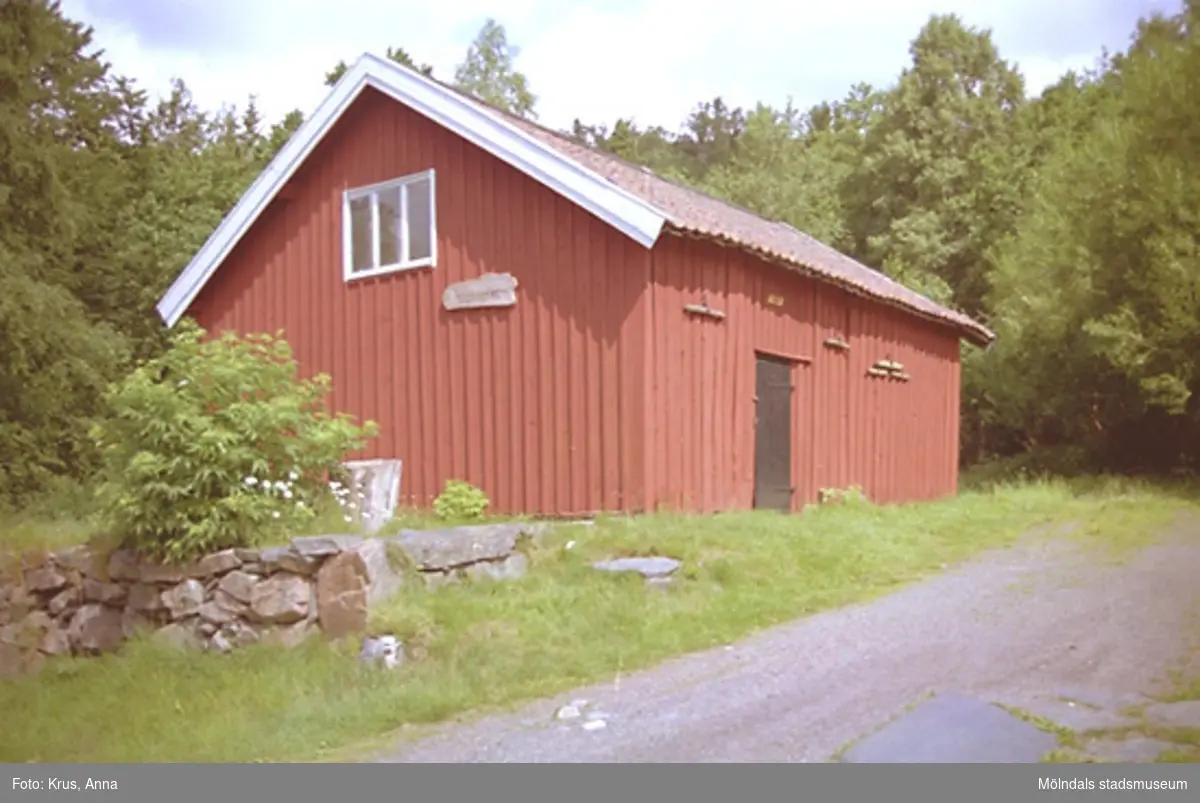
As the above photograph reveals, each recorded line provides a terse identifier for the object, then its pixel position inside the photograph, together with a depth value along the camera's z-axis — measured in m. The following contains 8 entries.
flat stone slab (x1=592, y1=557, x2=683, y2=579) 6.32
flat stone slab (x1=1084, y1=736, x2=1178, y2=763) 3.36
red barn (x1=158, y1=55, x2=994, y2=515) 8.32
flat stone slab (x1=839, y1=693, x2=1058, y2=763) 3.45
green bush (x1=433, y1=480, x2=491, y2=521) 8.63
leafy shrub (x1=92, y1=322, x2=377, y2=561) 6.08
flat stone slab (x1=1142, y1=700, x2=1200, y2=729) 3.58
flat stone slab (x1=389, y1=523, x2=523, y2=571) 6.21
